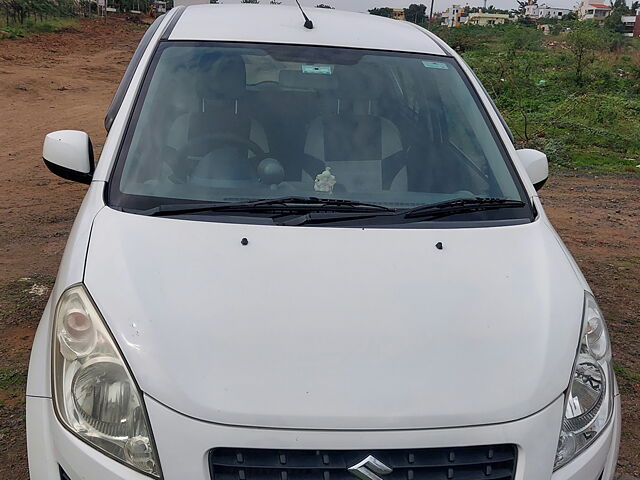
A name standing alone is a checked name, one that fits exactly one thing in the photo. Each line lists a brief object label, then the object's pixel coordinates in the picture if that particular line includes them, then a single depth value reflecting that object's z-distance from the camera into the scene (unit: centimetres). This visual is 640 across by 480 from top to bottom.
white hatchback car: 164
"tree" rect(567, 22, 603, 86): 1602
